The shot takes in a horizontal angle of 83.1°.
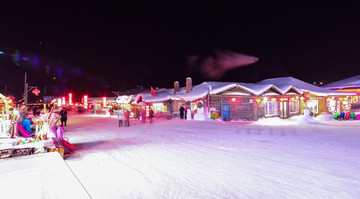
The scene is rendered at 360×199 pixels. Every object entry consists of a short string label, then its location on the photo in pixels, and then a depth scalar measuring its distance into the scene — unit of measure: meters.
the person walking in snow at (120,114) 27.06
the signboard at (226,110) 19.38
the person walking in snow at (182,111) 20.78
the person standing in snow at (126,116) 15.59
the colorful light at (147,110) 20.32
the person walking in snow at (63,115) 16.38
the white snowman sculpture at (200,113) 18.85
